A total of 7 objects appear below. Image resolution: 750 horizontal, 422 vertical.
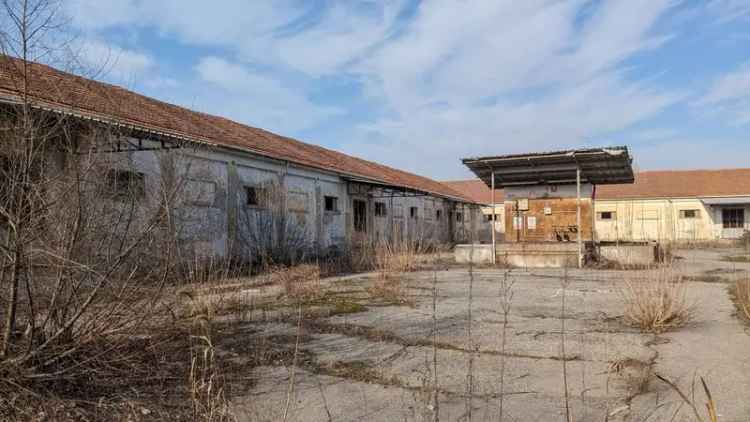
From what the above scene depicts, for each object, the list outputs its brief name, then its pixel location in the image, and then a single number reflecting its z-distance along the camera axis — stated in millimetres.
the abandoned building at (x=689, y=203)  31125
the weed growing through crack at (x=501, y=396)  3057
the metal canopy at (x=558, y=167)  14523
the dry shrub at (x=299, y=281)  8328
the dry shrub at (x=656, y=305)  5500
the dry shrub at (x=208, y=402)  2658
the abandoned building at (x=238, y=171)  3566
